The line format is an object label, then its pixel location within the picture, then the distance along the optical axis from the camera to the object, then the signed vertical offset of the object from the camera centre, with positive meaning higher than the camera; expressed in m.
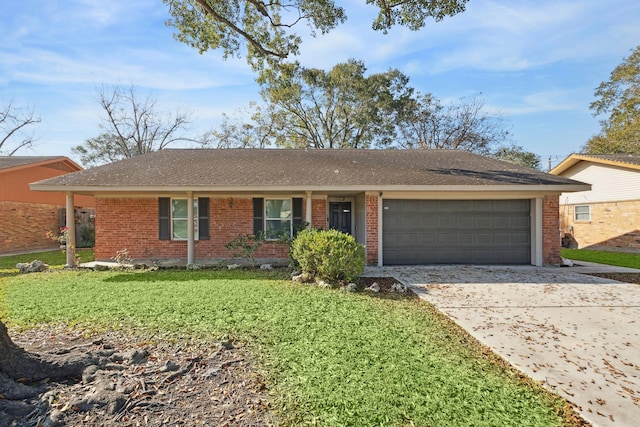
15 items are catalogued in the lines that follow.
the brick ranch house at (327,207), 9.91 +0.04
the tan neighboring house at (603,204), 15.00 +0.13
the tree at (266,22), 9.41 +5.69
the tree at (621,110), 24.50 +7.24
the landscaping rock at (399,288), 7.34 -1.75
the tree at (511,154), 27.82 +4.40
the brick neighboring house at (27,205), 15.14 +0.21
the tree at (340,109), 25.33 +7.53
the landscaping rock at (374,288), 7.30 -1.73
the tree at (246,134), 27.38 +6.19
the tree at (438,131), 27.11 +6.05
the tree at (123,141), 28.88 +5.99
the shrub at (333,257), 7.59 -1.11
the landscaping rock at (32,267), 9.86 -1.68
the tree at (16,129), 28.33 +6.62
